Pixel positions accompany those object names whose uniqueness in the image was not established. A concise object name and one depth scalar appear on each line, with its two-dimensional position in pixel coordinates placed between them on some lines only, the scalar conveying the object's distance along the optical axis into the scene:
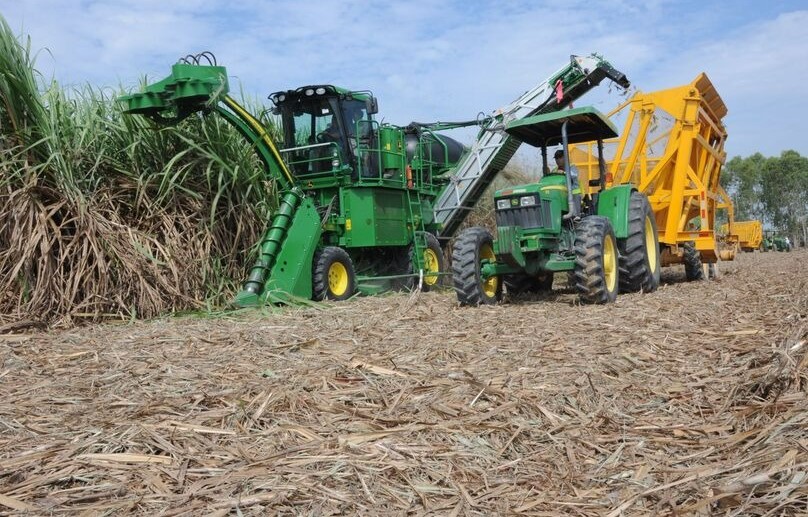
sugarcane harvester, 7.32
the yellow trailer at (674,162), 9.12
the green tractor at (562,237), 6.64
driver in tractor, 7.33
